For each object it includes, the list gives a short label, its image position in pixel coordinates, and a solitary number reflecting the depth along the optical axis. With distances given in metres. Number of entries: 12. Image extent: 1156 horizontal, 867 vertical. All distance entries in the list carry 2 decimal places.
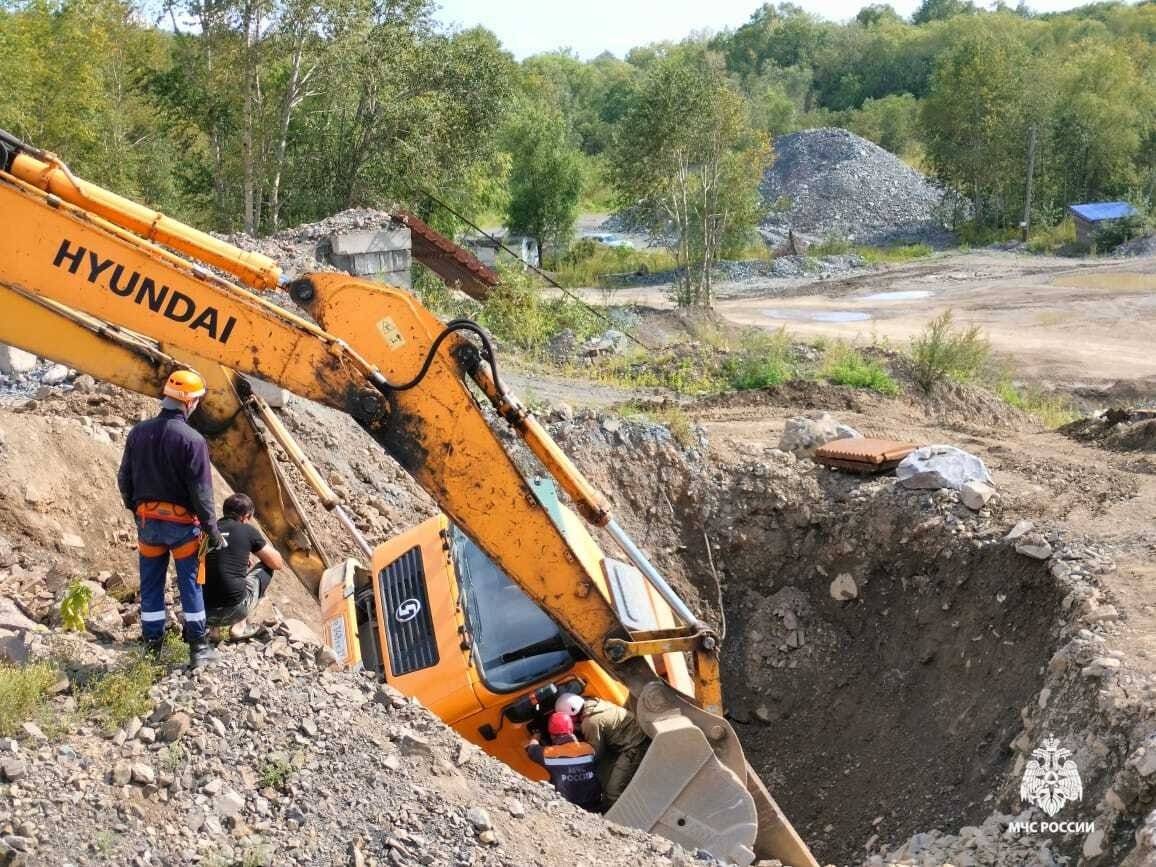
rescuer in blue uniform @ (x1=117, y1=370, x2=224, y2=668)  5.61
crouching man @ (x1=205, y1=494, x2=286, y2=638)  6.41
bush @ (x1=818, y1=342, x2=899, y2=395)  14.84
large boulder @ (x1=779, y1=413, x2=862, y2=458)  11.32
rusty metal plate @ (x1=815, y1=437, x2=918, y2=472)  10.49
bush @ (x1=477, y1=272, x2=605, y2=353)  18.31
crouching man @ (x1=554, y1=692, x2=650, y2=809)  6.27
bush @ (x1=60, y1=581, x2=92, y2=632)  6.03
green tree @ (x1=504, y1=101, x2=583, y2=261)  36.97
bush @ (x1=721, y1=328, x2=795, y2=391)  15.37
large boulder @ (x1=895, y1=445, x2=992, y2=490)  10.02
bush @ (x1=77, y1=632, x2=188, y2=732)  5.29
